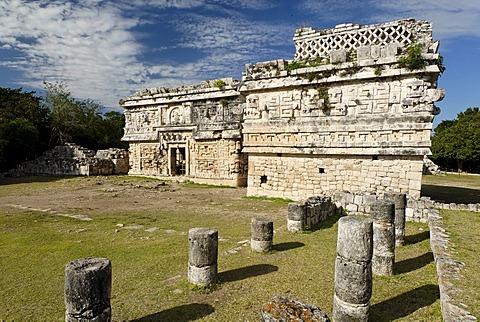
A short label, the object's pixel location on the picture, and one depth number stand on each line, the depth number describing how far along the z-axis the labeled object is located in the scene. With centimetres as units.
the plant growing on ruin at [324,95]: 1181
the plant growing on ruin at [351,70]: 1117
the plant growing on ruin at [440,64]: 1016
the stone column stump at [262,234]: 667
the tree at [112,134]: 3397
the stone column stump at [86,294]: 364
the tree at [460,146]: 2974
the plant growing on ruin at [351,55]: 1154
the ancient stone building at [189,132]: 1834
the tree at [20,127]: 2392
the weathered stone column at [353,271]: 401
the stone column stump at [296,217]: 816
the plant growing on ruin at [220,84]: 1877
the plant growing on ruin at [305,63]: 1206
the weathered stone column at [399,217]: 711
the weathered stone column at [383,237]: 548
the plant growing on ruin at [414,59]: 1003
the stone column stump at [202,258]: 511
